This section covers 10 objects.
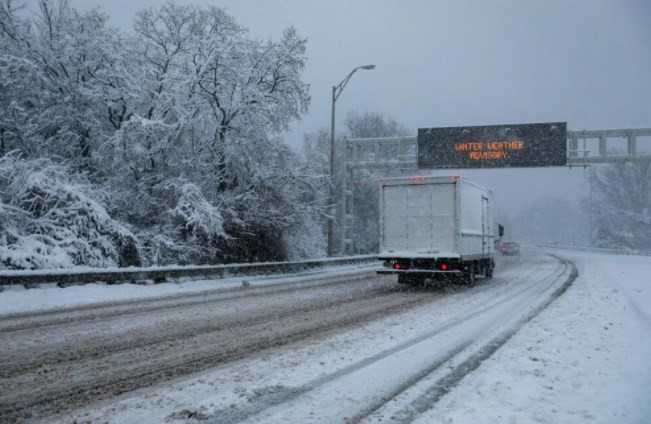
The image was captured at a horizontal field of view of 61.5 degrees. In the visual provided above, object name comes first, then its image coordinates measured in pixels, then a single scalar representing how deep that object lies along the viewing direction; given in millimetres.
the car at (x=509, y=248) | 49884
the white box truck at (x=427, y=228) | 16219
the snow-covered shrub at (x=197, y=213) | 20672
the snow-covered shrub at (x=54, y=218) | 16844
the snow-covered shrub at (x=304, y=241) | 26203
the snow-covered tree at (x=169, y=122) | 21125
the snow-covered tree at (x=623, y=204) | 63125
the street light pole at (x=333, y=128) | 27969
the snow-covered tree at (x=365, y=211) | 47594
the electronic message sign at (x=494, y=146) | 30938
